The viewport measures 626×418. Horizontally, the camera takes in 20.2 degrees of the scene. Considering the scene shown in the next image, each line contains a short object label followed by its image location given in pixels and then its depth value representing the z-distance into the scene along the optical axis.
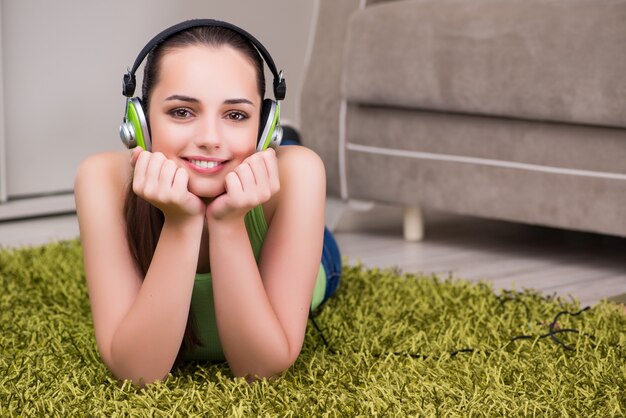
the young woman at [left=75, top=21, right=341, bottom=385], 2.03
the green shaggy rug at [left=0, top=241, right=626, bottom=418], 2.04
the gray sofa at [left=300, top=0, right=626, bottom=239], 2.95
